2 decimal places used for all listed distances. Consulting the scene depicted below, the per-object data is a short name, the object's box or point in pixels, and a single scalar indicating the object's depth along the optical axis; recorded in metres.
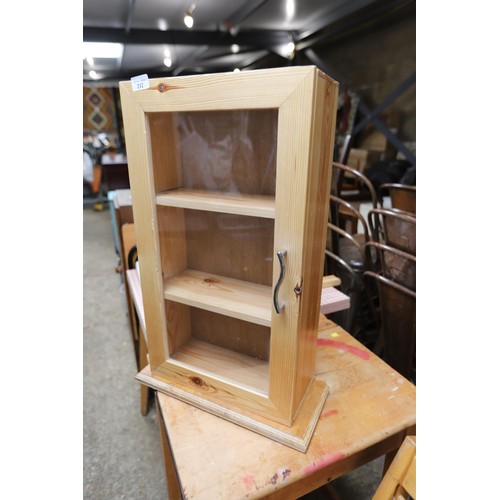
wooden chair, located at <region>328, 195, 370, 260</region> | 1.64
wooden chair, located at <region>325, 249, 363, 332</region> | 1.61
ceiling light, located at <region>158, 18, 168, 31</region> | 3.44
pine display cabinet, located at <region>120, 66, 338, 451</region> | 0.58
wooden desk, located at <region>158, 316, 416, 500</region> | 0.64
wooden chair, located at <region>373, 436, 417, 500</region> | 0.62
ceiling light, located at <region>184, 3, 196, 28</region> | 3.20
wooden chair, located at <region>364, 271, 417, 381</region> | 1.35
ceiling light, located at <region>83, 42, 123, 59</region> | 3.94
